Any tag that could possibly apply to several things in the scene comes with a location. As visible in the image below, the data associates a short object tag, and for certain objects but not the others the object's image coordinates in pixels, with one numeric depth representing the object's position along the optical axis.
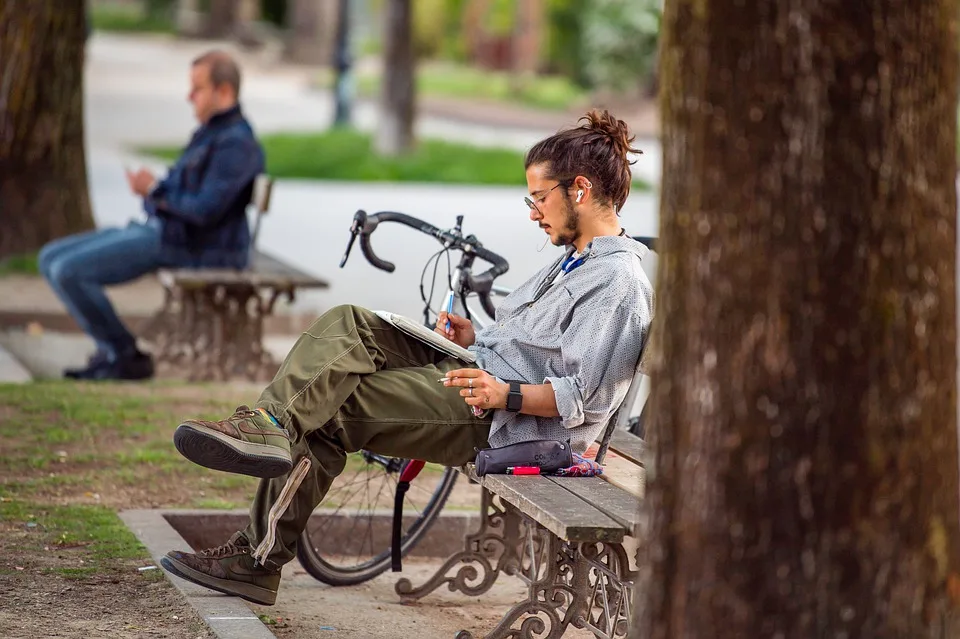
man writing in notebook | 8.50
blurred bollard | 50.72
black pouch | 8.55
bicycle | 10.27
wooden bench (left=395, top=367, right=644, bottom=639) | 7.65
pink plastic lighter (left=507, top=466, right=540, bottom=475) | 8.55
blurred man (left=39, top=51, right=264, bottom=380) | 15.75
